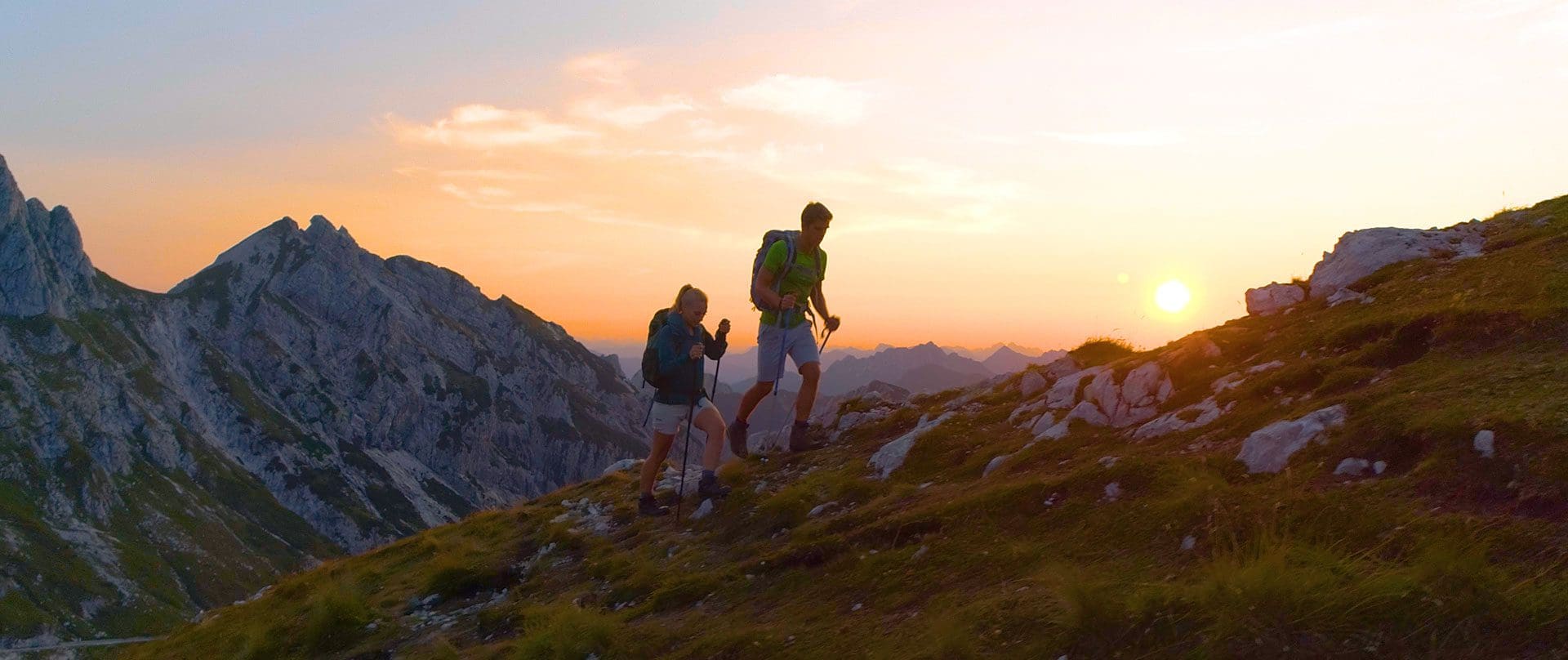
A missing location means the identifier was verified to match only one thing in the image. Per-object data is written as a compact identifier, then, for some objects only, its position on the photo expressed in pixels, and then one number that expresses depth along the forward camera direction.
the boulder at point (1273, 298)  13.36
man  13.93
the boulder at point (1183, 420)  9.66
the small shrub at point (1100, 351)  16.55
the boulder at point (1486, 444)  6.33
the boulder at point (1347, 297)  11.89
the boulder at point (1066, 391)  12.88
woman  13.08
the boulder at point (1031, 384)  15.77
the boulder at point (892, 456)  12.75
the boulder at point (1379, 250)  12.98
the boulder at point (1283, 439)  7.64
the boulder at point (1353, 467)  6.94
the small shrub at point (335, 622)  11.48
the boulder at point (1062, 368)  16.27
